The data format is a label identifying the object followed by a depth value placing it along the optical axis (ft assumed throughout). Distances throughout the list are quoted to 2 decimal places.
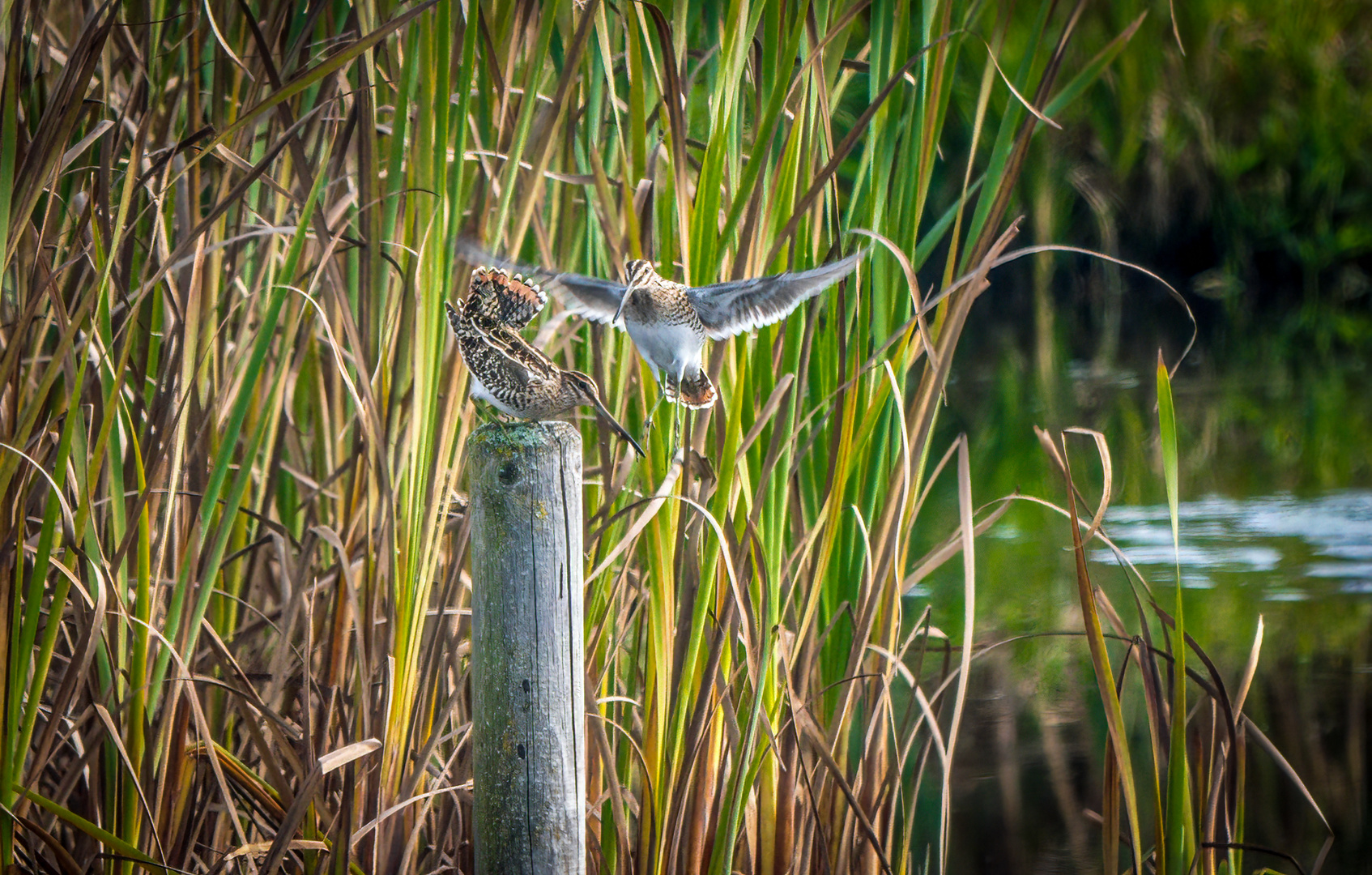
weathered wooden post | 60.91
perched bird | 61.05
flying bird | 61.06
